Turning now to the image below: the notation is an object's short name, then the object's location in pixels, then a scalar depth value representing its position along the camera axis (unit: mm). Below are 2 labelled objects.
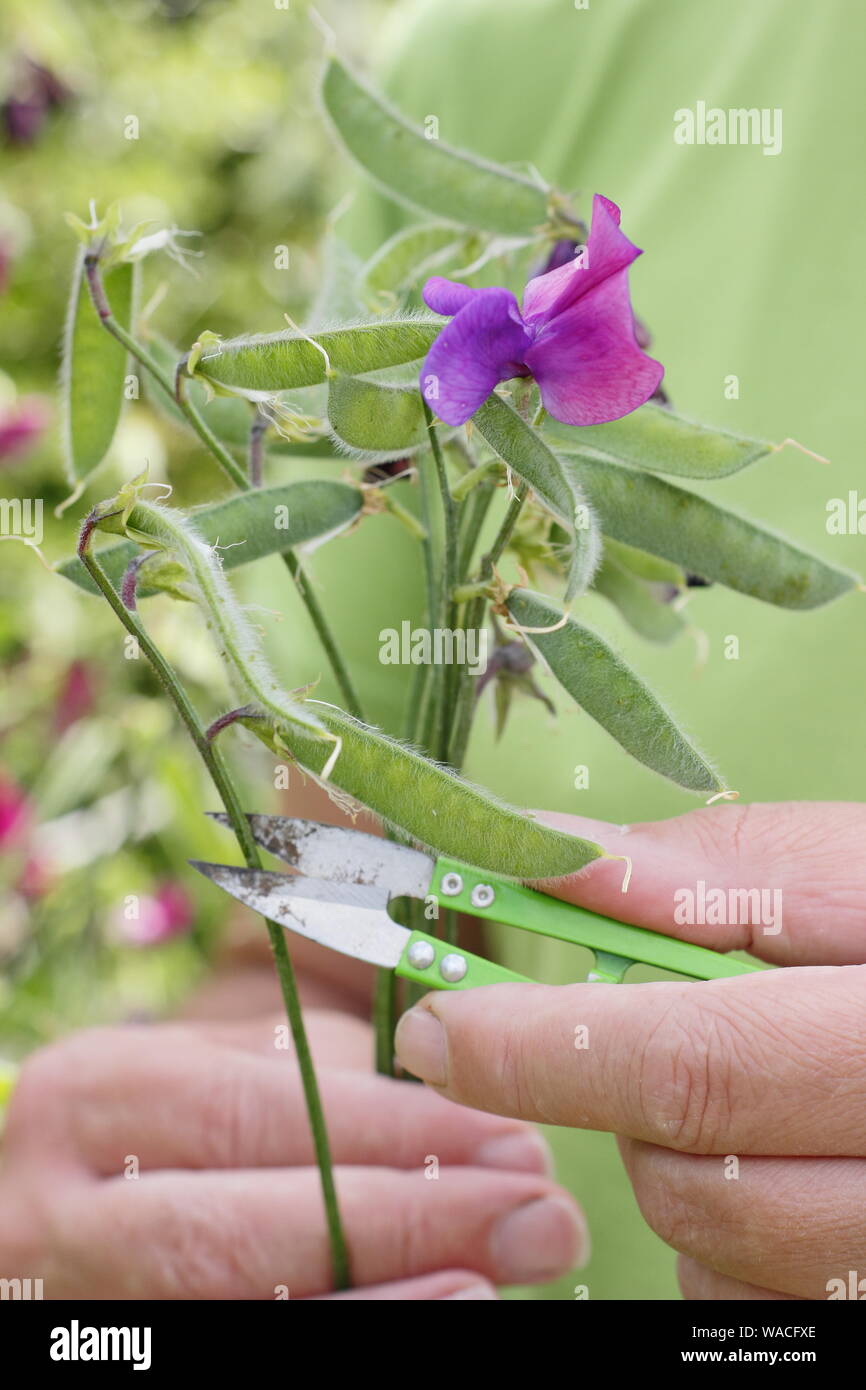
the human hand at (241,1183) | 655
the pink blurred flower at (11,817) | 1200
